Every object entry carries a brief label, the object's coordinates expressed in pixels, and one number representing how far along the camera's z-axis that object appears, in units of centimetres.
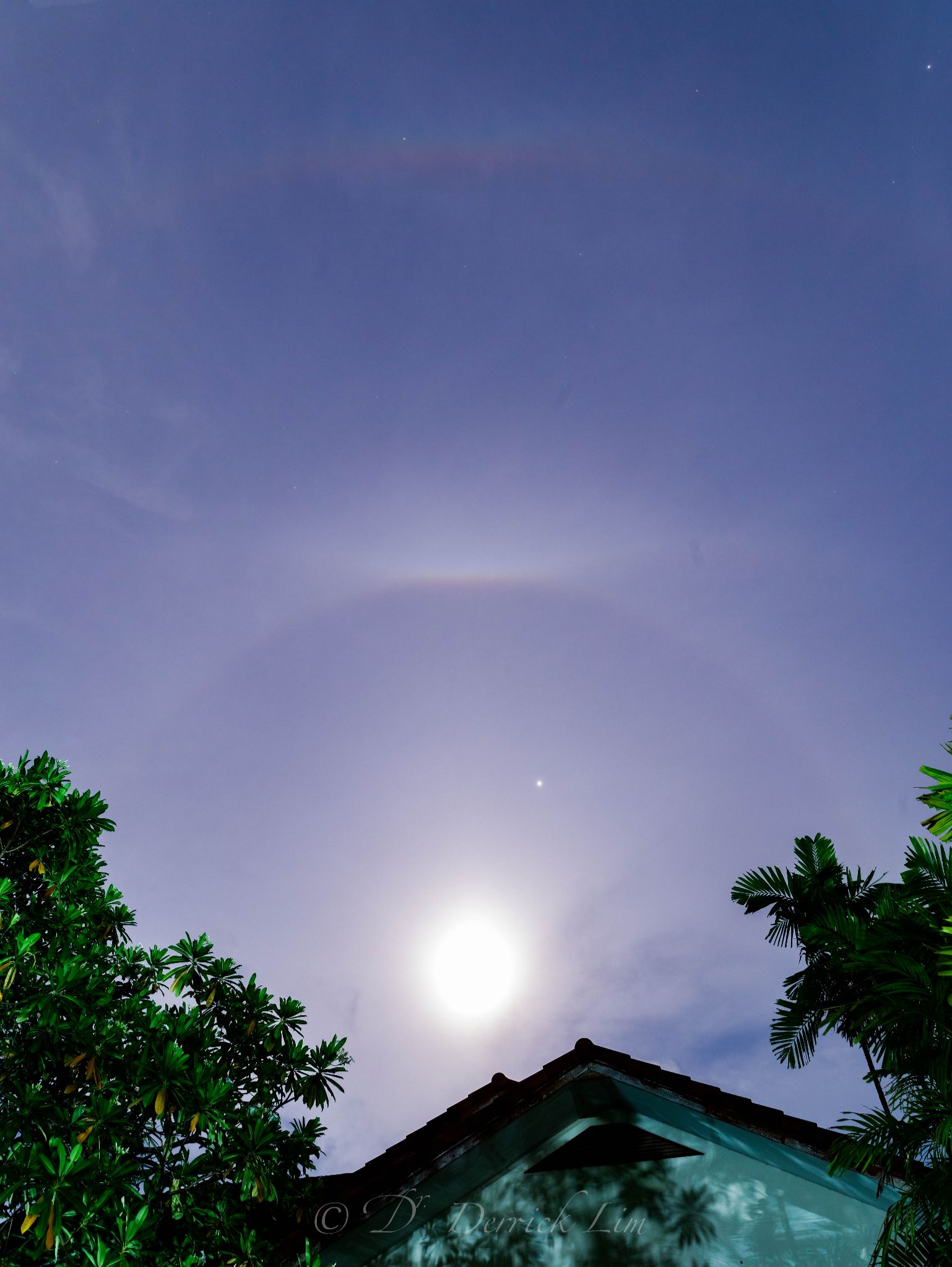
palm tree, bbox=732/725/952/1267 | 686
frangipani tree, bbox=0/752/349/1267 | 682
